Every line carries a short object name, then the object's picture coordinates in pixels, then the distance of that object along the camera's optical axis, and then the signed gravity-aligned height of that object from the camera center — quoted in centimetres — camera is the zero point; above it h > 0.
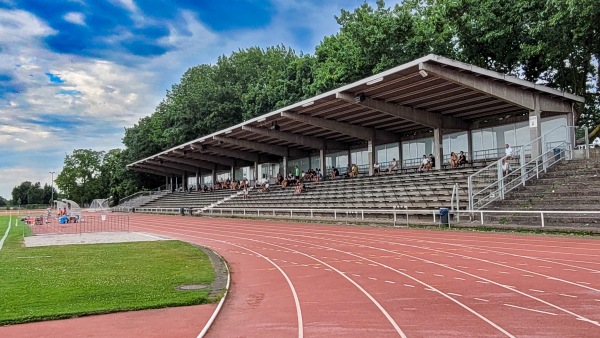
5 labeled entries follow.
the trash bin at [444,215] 1880 -80
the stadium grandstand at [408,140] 2048 +381
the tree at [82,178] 9394 +516
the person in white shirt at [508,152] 2056 +184
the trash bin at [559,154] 2107 +173
